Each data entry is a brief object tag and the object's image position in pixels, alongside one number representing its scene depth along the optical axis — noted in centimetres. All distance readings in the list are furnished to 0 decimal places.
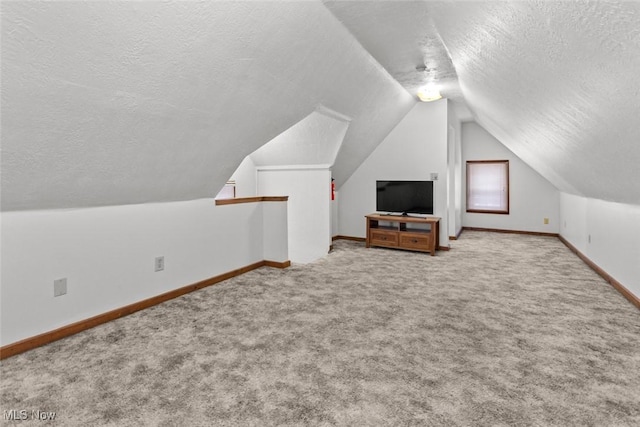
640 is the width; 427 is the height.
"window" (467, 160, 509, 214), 832
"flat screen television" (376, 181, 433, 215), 632
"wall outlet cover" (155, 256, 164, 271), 354
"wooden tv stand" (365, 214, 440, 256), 586
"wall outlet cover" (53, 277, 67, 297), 274
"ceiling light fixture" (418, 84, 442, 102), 509
